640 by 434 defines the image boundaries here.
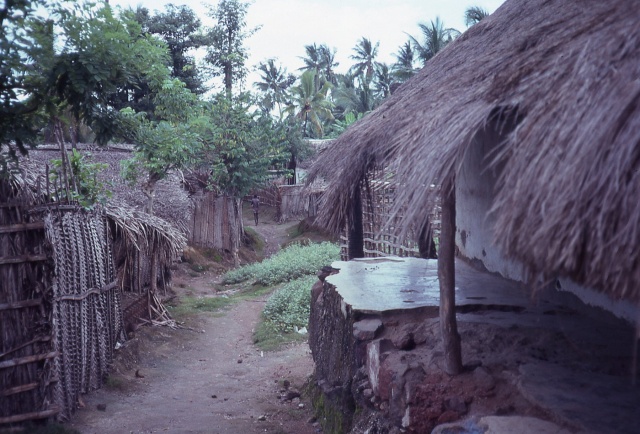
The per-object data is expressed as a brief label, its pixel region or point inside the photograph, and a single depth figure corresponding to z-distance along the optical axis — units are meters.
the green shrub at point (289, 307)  11.20
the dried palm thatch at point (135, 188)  13.55
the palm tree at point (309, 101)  31.31
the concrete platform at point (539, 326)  2.98
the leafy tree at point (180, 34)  22.23
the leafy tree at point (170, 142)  11.46
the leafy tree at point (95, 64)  4.87
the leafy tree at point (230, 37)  20.21
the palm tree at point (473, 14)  24.64
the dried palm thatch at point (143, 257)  9.70
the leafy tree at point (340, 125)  26.77
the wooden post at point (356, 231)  6.91
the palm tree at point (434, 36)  28.05
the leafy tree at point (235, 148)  18.30
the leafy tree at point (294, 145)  25.19
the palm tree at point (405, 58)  33.47
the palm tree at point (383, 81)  35.69
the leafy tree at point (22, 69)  4.68
